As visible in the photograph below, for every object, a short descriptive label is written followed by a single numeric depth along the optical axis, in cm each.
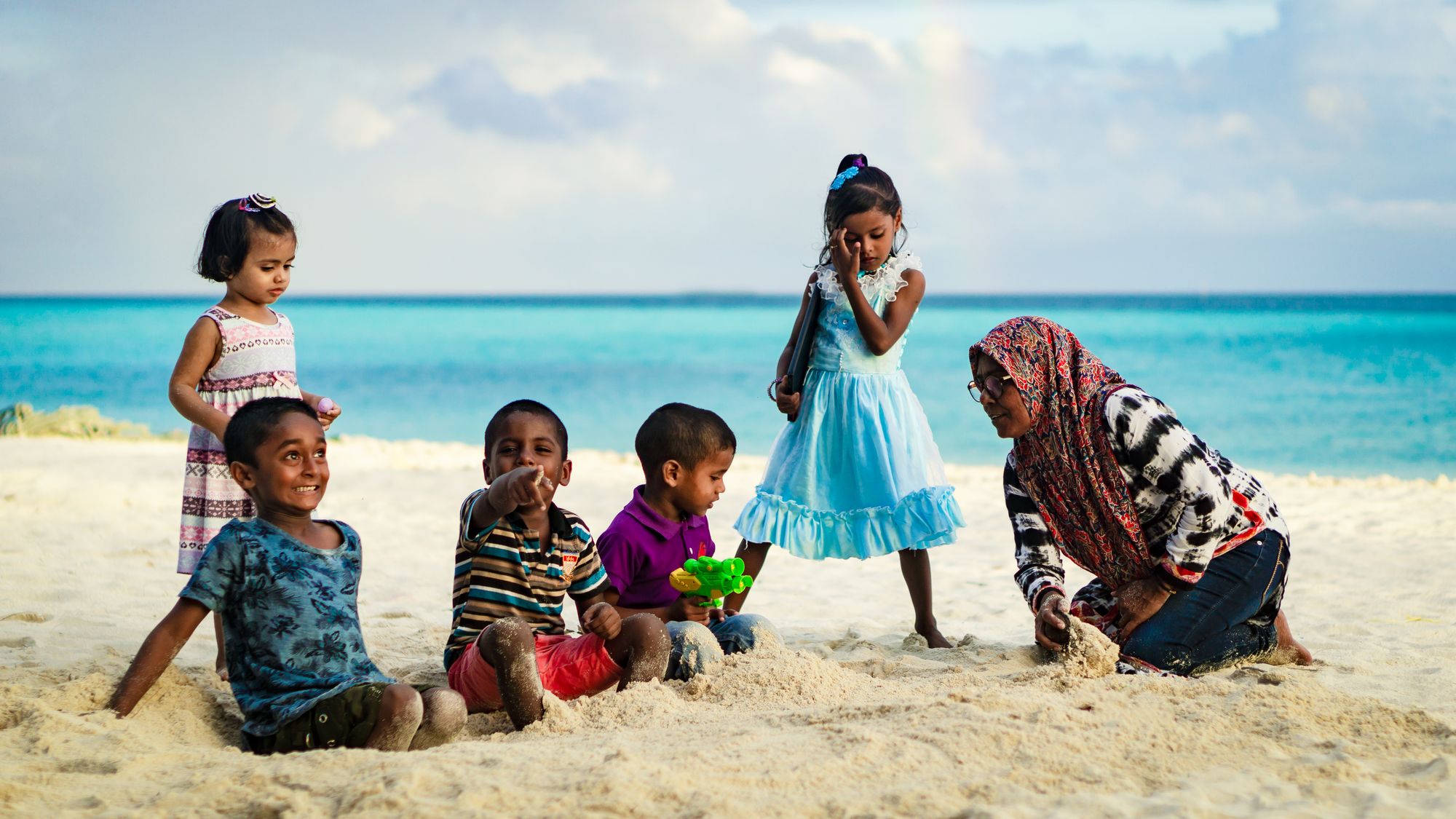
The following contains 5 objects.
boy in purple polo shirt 374
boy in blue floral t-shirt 285
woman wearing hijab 361
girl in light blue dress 434
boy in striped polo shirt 328
